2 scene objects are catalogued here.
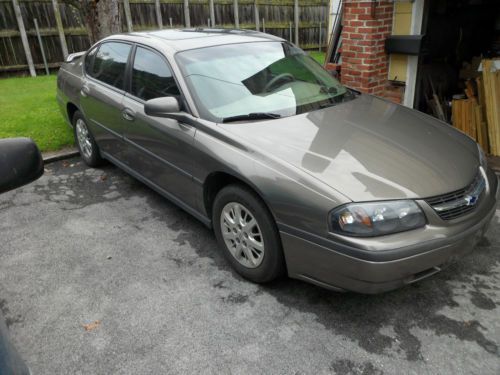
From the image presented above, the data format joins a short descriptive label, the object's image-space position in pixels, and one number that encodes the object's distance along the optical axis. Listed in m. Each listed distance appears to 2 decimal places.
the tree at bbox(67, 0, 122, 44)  6.81
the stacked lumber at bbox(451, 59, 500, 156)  5.02
